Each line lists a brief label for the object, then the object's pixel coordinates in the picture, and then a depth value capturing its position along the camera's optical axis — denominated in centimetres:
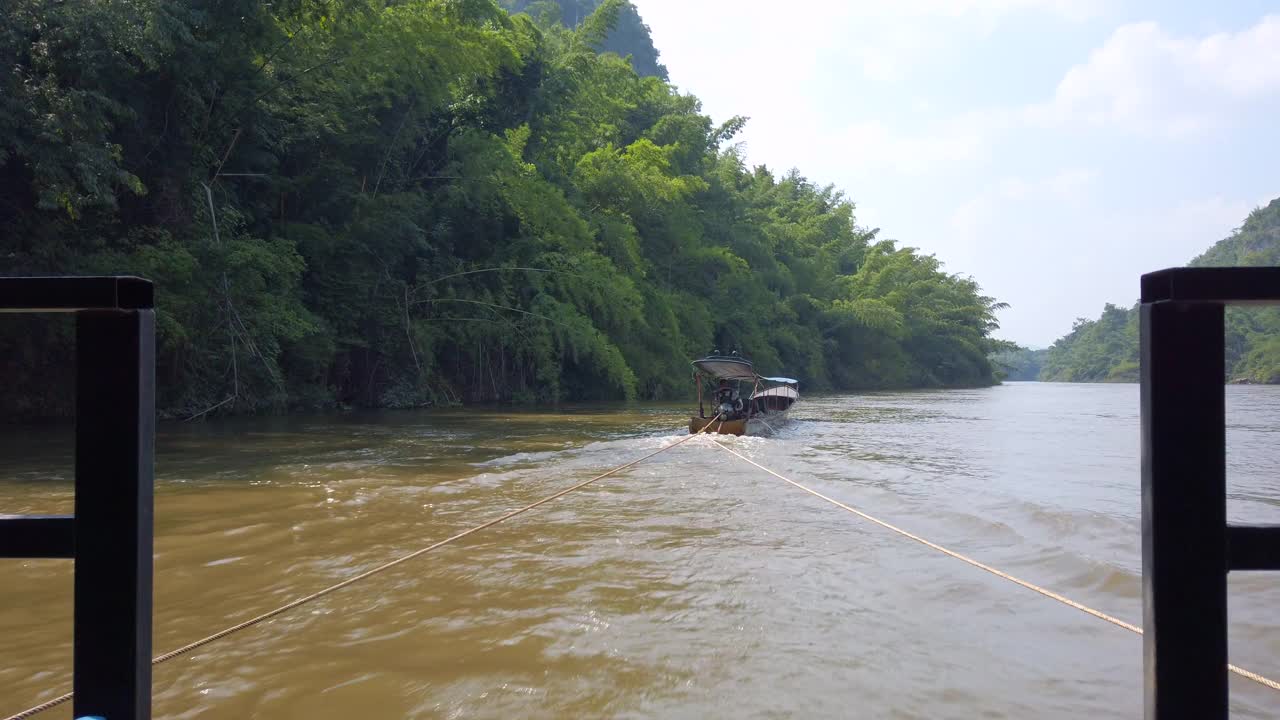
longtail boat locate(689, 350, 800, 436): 1344
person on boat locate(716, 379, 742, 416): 1378
